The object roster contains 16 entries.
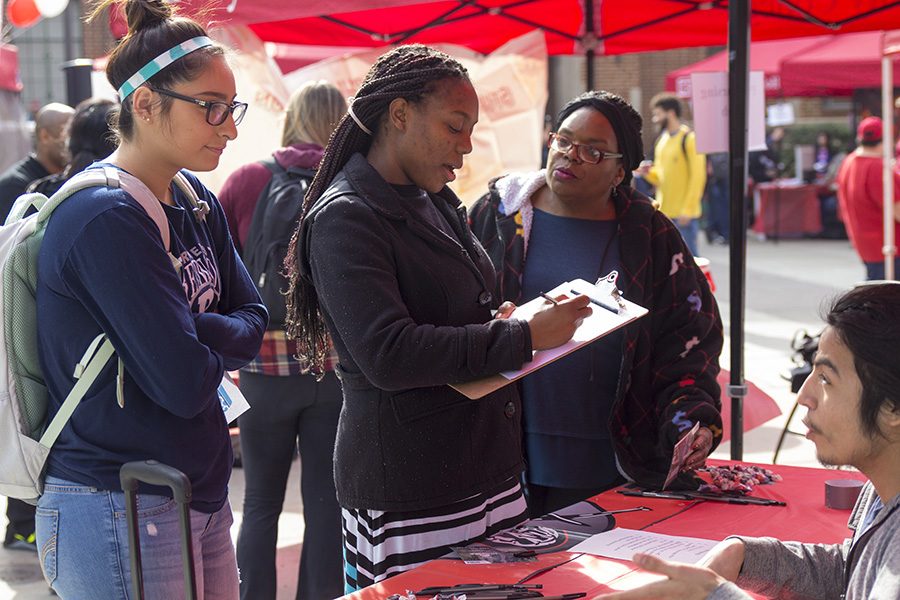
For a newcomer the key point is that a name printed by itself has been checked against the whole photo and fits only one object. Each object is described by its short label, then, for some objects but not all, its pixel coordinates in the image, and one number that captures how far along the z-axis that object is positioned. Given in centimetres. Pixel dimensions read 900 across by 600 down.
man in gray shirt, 172
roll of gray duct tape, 271
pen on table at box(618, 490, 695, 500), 282
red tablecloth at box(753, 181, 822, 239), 1820
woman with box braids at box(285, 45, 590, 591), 227
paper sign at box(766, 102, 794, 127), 1898
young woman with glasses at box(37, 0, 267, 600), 209
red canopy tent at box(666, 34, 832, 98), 1498
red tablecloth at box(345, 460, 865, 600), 218
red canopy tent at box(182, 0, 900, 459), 522
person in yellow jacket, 1128
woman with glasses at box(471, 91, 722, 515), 308
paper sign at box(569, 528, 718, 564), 235
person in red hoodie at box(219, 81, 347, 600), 383
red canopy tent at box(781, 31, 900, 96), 1448
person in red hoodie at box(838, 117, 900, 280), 841
